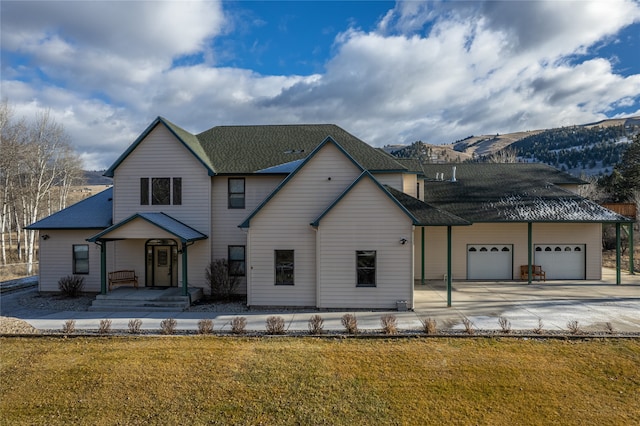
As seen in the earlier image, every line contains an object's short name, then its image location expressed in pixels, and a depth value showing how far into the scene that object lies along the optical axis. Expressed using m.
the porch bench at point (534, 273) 19.34
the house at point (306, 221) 13.66
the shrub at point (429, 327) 10.41
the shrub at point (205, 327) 10.84
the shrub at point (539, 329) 10.35
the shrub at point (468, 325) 10.34
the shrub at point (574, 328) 10.34
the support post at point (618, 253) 18.17
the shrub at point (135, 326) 10.91
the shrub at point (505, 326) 10.39
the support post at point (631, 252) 19.66
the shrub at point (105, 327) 10.86
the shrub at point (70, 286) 16.33
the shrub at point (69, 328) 10.86
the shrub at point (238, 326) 10.70
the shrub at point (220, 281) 15.95
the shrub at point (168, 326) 10.83
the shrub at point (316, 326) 10.65
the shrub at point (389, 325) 10.34
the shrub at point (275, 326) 10.61
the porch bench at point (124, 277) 16.05
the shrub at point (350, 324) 10.55
